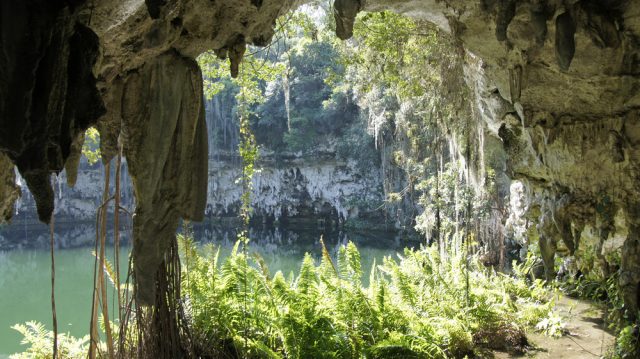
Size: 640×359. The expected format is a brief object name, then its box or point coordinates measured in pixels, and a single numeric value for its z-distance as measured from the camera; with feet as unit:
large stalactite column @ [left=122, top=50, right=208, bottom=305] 9.36
